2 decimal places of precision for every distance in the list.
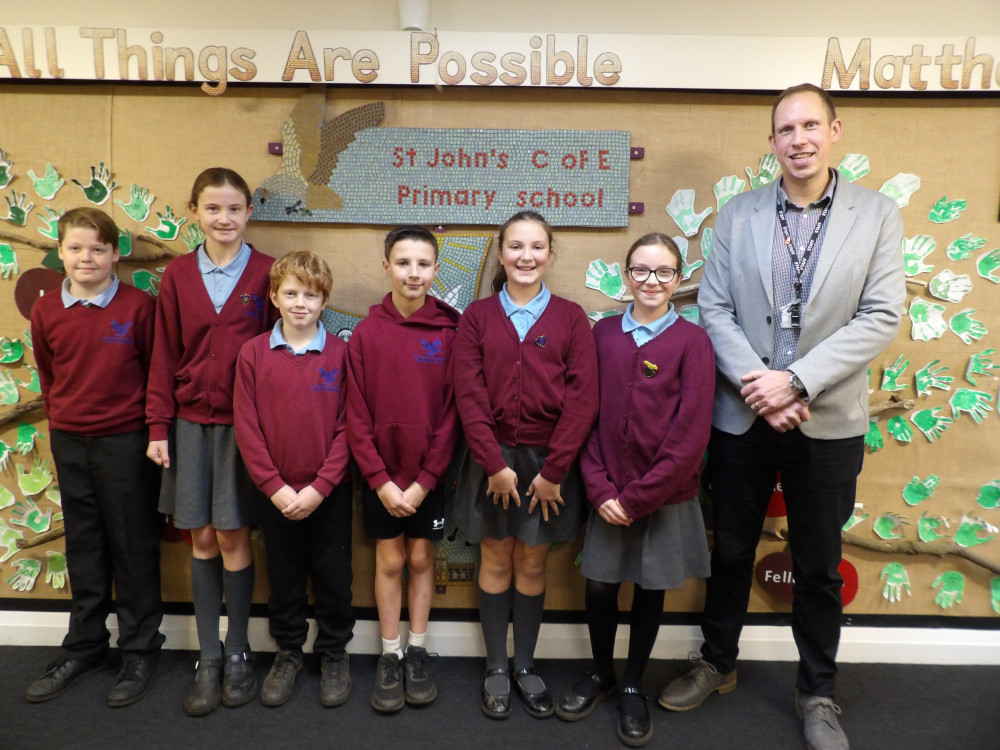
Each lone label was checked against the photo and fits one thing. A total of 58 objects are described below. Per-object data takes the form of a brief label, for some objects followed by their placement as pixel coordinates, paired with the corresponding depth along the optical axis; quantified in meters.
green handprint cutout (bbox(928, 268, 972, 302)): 2.16
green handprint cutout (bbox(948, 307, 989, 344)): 2.17
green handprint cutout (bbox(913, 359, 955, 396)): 2.19
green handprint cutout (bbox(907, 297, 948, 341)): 2.17
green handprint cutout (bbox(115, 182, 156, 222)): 2.18
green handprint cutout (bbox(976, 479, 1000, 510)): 2.22
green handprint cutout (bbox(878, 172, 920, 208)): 2.12
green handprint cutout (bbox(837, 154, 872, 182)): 2.12
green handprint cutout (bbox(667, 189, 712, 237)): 2.16
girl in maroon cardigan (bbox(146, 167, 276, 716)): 1.94
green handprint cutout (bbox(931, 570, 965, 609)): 2.26
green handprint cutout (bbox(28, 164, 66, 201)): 2.19
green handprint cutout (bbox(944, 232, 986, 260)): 2.14
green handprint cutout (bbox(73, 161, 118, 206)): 2.18
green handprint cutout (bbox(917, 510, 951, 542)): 2.24
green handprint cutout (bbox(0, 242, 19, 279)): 2.22
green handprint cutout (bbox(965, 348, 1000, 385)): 2.18
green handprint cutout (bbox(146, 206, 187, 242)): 2.19
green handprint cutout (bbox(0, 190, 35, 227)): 2.20
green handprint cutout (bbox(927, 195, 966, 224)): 2.13
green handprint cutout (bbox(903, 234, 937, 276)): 2.14
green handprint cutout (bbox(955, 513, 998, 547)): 2.23
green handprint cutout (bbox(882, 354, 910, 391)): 2.19
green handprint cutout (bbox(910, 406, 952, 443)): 2.21
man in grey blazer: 1.71
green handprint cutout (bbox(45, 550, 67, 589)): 2.31
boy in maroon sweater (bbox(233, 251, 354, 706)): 1.86
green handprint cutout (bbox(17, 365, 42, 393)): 2.26
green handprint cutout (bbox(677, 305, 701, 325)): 2.17
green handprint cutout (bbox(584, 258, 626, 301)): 2.18
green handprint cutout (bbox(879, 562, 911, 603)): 2.26
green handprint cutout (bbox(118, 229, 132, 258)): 2.18
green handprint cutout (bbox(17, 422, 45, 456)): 2.27
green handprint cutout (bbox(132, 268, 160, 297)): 2.20
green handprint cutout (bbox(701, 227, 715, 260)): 2.15
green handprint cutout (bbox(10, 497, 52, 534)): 2.30
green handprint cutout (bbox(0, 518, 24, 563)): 2.31
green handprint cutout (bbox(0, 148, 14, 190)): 2.19
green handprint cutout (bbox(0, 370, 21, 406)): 2.26
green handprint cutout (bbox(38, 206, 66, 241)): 2.21
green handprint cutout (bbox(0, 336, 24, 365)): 2.24
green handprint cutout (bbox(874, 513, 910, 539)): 2.24
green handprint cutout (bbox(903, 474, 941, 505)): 2.23
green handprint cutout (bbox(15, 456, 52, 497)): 2.29
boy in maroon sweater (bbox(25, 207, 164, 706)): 1.97
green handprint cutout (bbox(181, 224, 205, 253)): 2.19
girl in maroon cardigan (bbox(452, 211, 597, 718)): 1.81
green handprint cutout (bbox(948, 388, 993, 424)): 2.20
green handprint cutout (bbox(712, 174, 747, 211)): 2.14
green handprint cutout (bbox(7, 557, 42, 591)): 2.31
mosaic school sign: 2.13
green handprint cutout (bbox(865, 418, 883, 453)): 2.21
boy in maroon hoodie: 1.88
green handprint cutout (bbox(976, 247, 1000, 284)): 2.15
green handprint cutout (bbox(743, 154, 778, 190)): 2.13
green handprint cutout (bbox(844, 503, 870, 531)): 2.23
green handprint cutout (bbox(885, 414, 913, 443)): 2.21
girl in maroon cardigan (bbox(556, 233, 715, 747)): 1.72
